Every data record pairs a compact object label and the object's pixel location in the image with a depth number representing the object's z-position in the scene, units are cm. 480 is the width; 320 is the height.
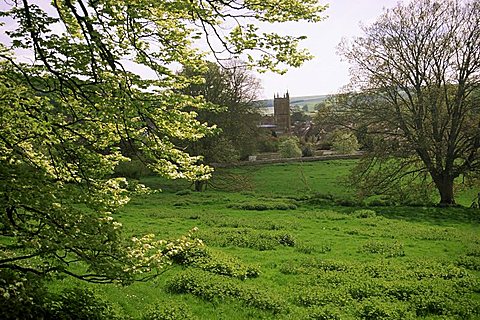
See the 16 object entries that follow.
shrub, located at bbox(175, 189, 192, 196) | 3231
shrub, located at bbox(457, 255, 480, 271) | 1368
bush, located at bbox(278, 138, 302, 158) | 5053
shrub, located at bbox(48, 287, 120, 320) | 796
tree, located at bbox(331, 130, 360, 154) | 2892
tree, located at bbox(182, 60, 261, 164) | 3281
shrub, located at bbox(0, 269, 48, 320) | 662
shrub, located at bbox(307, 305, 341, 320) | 938
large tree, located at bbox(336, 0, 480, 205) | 2566
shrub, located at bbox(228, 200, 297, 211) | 2575
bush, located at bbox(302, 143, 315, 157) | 5259
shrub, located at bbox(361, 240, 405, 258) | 1516
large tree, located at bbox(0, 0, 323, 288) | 631
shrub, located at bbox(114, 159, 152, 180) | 3360
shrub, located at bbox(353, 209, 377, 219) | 2334
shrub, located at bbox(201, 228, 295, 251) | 1614
